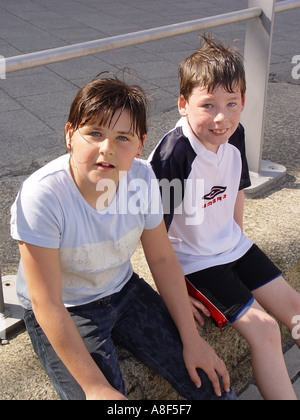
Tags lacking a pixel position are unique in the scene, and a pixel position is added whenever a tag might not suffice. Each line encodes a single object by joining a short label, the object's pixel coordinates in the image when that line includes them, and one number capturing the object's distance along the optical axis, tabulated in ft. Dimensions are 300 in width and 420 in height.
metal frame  7.25
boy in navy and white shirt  6.40
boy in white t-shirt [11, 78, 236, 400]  5.19
